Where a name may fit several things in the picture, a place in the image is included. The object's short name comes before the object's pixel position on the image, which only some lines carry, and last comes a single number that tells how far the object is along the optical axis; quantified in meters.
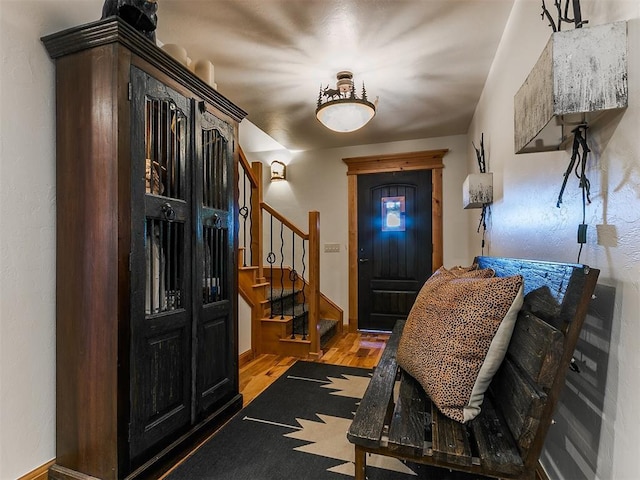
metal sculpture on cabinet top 1.46
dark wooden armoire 1.37
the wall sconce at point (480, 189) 2.56
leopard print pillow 1.12
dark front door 4.26
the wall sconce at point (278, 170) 4.71
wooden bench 0.91
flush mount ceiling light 2.43
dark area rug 1.55
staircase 3.18
